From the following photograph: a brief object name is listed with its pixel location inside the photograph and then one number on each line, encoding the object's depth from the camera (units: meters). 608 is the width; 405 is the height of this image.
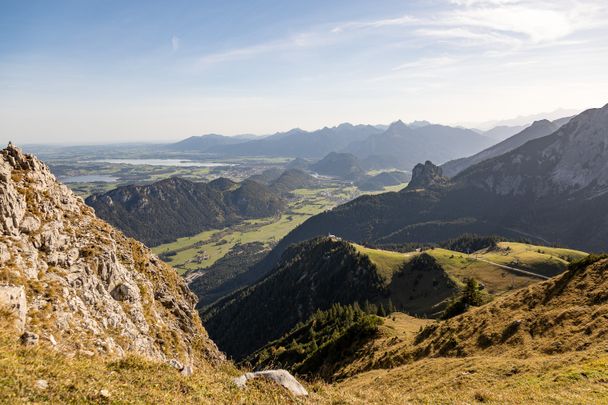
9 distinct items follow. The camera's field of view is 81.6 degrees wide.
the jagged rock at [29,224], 33.91
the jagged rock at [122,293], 39.44
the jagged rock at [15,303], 23.97
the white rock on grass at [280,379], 25.56
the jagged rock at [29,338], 22.59
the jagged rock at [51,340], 24.55
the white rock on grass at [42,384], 17.55
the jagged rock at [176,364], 27.27
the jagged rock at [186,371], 25.39
